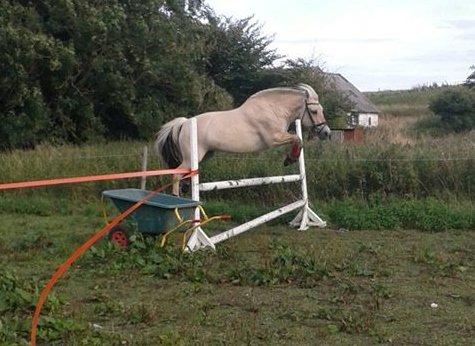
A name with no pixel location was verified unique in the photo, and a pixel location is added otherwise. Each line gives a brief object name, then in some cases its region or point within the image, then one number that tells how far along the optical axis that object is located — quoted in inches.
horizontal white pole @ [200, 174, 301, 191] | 362.7
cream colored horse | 388.2
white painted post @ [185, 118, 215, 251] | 341.3
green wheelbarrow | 335.0
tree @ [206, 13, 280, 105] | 1039.0
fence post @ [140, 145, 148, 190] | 482.8
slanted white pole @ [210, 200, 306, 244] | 358.9
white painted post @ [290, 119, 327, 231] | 442.9
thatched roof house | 1610.5
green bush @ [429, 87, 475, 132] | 1439.5
